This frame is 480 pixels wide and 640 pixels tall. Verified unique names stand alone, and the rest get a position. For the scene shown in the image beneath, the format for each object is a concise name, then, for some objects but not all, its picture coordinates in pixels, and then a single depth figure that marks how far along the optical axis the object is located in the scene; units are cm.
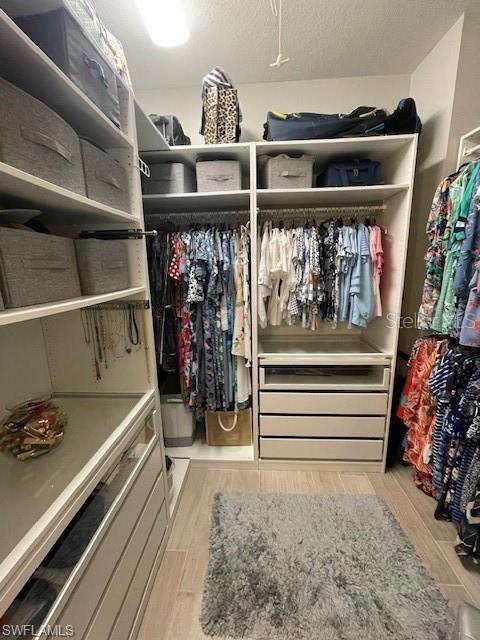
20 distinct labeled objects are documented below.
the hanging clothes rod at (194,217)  190
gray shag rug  109
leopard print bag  157
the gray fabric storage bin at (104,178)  93
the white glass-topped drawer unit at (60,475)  63
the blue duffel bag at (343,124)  154
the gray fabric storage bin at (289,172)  162
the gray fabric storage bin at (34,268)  65
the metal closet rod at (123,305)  128
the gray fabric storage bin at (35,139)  62
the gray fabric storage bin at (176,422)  199
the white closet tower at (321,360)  162
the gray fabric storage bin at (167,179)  167
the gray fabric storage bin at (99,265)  96
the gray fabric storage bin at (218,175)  164
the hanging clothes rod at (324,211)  183
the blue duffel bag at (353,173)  164
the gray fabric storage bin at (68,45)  79
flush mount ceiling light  127
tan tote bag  202
